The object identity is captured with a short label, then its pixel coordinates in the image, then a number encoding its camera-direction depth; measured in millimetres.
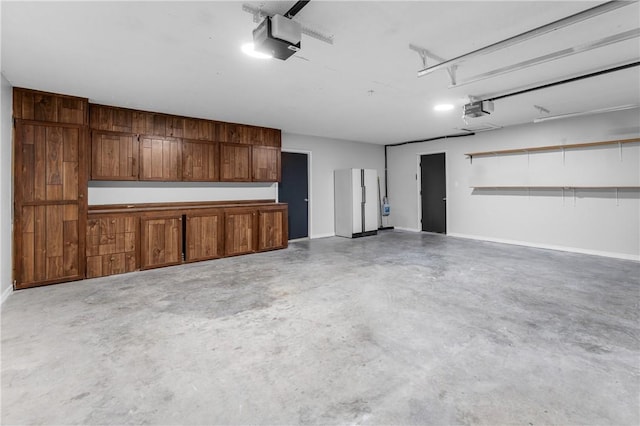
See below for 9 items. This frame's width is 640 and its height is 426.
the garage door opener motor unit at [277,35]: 2240
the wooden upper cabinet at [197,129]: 5574
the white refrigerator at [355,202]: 7727
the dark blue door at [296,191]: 7207
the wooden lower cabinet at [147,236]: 4145
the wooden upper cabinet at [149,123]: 5070
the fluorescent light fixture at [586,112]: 4816
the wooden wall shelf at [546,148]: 5320
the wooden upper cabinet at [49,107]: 3932
